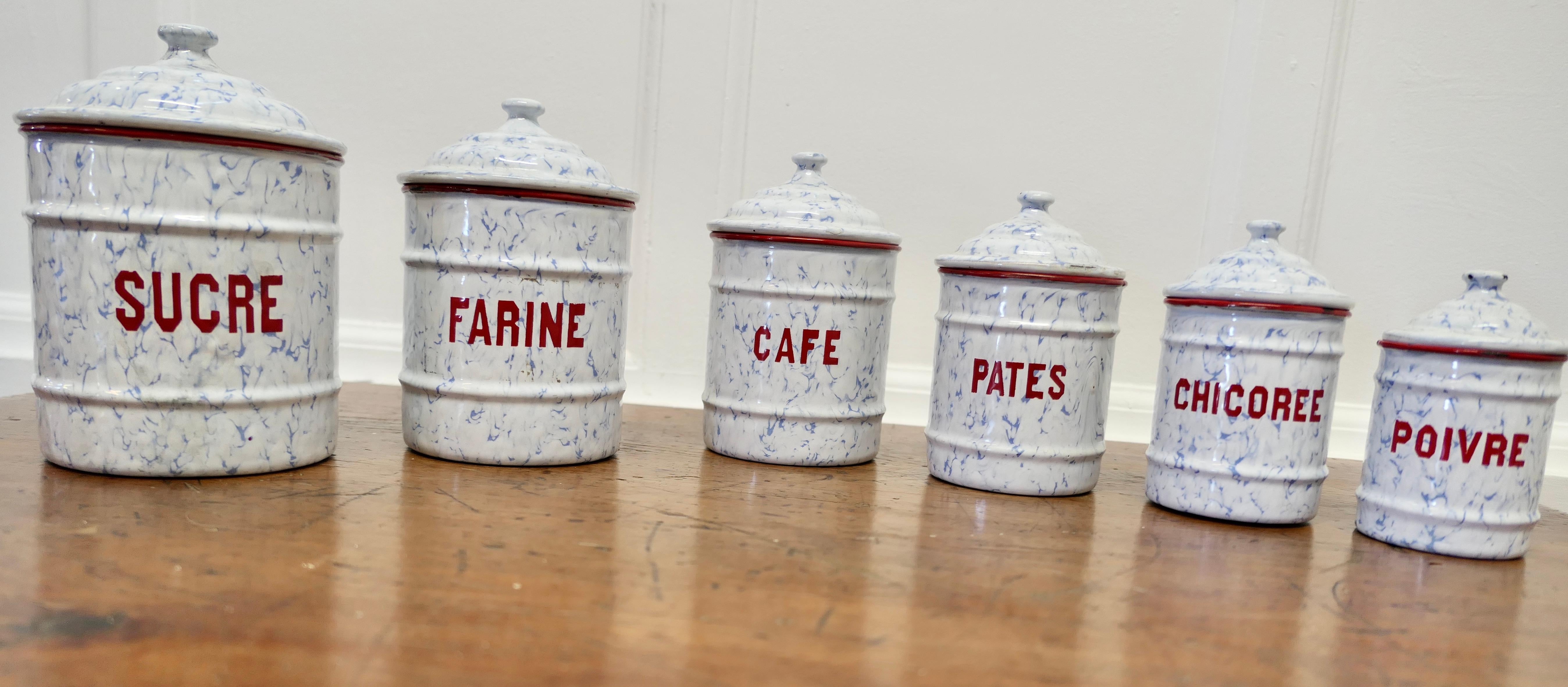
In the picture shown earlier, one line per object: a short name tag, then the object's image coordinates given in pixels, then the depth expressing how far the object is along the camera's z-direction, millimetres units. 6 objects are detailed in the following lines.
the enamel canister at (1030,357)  975
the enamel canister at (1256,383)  885
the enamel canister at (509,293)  930
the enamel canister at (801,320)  1052
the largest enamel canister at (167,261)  777
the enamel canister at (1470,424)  810
